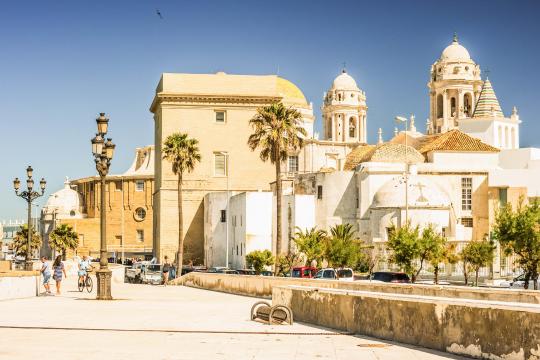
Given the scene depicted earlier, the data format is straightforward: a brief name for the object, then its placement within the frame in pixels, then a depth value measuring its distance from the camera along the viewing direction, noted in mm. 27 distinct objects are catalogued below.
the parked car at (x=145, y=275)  53812
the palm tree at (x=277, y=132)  53500
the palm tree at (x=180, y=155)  66500
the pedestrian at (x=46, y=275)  30438
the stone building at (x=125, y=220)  113438
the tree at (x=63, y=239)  106750
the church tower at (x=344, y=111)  123250
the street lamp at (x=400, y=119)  52250
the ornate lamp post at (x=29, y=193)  43781
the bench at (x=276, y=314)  18797
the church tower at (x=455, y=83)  132875
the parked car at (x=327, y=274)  40969
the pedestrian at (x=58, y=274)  31844
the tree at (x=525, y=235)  43562
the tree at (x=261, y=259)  65688
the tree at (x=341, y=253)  56312
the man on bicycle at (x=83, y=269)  33969
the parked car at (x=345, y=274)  41588
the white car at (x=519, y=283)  43750
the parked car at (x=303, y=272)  45031
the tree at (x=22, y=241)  113188
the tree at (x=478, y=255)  56031
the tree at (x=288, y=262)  61250
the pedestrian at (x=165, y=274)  49750
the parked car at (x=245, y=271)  57481
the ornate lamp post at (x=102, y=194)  27562
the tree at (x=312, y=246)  59750
